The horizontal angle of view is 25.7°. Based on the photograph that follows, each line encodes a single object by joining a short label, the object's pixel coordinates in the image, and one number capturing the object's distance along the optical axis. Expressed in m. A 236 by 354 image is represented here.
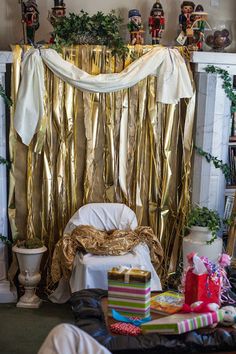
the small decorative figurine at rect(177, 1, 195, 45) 4.46
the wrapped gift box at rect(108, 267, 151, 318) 2.76
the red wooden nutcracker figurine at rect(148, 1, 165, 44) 4.41
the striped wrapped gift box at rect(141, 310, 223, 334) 2.49
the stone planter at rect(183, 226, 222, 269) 4.36
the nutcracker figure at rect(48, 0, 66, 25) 4.26
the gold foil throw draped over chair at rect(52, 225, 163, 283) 4.11
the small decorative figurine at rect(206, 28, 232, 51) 4.52
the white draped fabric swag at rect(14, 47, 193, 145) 4.25
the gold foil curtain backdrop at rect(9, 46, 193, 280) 4.43
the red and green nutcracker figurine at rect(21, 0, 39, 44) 4.23
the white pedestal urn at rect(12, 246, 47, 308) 4.25
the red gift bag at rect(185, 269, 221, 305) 2.78
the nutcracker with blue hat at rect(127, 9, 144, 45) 4.38
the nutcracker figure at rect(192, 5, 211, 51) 4.42
